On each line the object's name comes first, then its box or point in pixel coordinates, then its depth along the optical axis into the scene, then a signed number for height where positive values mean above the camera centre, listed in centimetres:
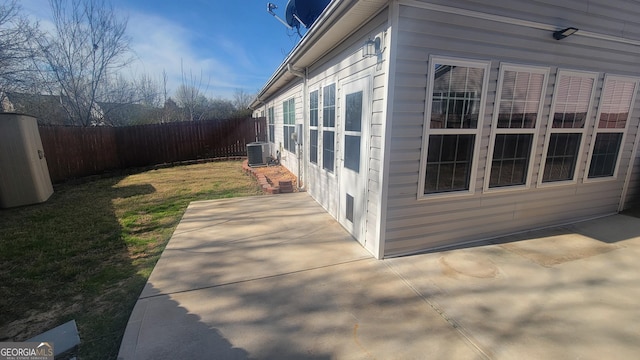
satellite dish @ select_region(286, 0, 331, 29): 594 +270
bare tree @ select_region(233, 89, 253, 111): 3537 +397
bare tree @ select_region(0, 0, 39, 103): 804 +230
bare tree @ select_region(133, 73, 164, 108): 1845 +272
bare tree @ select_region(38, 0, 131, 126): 1151 +258
